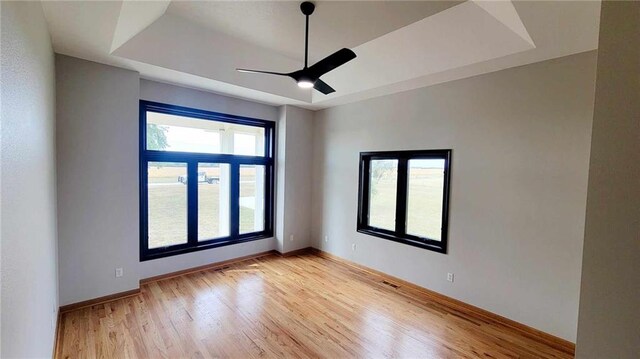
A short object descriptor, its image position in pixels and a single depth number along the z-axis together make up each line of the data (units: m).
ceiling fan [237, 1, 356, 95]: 2.25
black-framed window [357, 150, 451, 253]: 3.67
